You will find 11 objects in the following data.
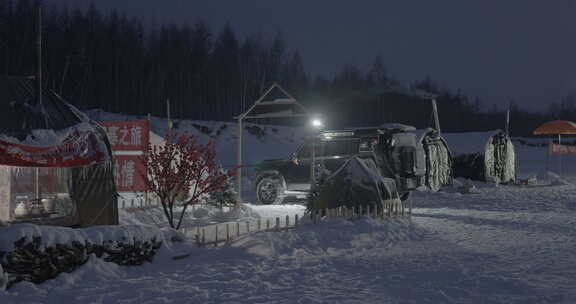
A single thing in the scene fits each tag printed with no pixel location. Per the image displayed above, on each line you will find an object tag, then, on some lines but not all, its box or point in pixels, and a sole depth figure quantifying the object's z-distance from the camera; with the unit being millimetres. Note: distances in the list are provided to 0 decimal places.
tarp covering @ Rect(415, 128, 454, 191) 17984
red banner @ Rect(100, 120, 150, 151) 13383
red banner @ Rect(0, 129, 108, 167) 7742
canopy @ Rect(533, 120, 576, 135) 27500
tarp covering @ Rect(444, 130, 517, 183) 22391
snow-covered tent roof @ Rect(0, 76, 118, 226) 7984
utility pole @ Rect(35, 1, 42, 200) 8680
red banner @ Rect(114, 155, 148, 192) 13656
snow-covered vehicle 14641
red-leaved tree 9664
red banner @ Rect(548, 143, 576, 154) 26231
